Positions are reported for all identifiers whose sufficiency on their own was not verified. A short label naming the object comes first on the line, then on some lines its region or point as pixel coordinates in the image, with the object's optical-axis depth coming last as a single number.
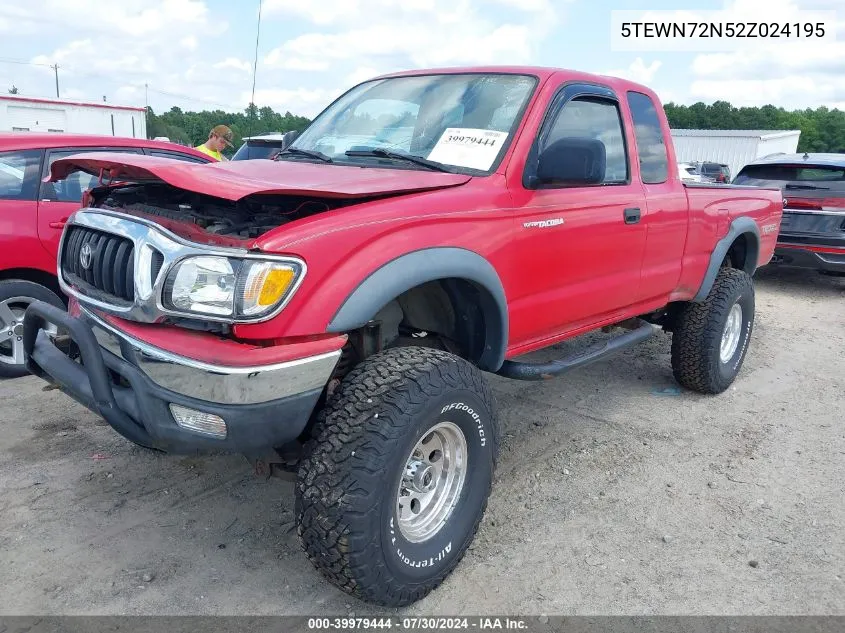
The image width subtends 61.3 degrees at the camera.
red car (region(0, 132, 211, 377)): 4.88
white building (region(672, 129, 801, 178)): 36.47
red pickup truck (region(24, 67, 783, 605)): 2.32
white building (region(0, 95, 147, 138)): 14.44
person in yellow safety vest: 8.52
